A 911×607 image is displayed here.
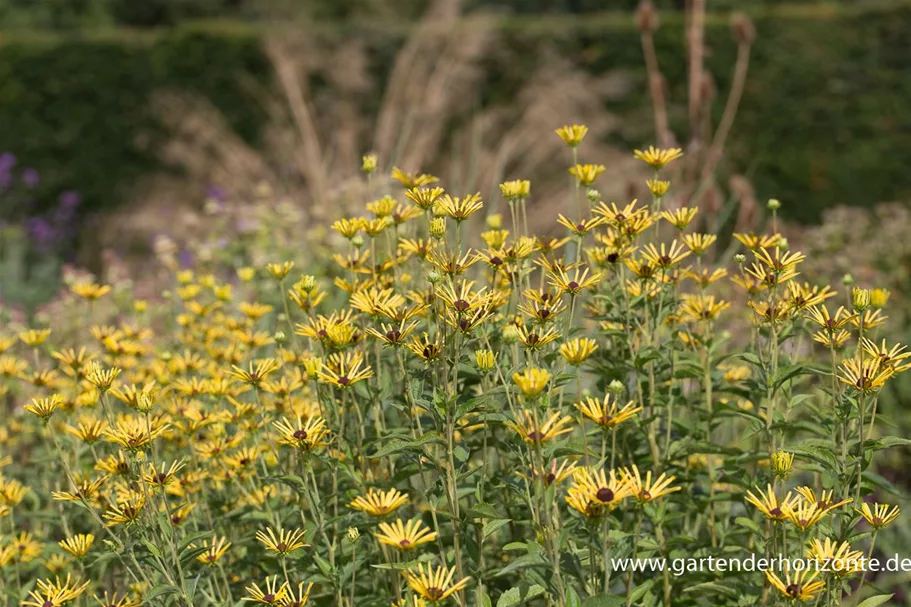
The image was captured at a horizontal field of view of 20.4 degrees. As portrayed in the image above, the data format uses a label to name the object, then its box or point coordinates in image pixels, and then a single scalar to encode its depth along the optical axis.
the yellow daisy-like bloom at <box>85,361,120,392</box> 2.60
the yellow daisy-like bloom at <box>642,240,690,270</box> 2.66
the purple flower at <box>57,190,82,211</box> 9.54
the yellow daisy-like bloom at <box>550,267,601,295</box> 2.61
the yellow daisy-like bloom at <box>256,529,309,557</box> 2.57
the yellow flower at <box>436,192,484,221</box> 2.62
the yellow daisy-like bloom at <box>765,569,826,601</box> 2.49
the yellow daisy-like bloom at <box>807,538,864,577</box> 2.48
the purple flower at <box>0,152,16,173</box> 9.22
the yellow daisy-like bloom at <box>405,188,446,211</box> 2.64
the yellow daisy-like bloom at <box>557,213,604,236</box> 2.71
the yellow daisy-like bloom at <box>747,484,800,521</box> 2.50
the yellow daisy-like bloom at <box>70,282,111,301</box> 2.97
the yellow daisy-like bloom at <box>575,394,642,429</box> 2.50
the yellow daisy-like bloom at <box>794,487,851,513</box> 2.54
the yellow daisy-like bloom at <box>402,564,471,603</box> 2.43
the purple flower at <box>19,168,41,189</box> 9.55
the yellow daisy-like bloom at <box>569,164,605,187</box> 2.79
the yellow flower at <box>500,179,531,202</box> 2.72
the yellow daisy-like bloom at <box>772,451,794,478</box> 2.57
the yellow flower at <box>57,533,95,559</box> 2.66
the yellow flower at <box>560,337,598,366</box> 2.52
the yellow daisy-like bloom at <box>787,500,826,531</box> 2.49
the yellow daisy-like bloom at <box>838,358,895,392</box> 2.58
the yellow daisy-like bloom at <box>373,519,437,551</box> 2.44
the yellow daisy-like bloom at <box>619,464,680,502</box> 2.49
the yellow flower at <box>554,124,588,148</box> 2.81
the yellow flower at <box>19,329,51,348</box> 2.88
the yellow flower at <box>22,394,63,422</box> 2.64
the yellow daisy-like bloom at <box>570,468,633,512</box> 2.43
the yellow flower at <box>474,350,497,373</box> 2.56
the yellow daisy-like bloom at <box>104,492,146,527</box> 2.60
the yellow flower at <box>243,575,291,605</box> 2.50
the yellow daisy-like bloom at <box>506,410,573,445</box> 2.45
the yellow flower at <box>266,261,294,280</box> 2.79
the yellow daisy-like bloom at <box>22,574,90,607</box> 2.57
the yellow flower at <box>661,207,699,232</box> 2.72
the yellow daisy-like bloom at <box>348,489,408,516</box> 2.48
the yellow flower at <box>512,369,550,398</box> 2.41
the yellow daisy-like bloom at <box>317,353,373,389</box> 2.58
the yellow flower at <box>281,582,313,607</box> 2.53
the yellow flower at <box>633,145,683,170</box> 2.79
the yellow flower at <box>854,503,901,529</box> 2.56
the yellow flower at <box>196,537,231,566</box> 2.64
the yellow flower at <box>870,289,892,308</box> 2.78
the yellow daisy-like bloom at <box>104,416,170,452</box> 2.57
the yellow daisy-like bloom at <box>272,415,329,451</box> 2.57
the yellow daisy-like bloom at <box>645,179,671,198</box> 2.79
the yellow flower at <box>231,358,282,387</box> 2.67
